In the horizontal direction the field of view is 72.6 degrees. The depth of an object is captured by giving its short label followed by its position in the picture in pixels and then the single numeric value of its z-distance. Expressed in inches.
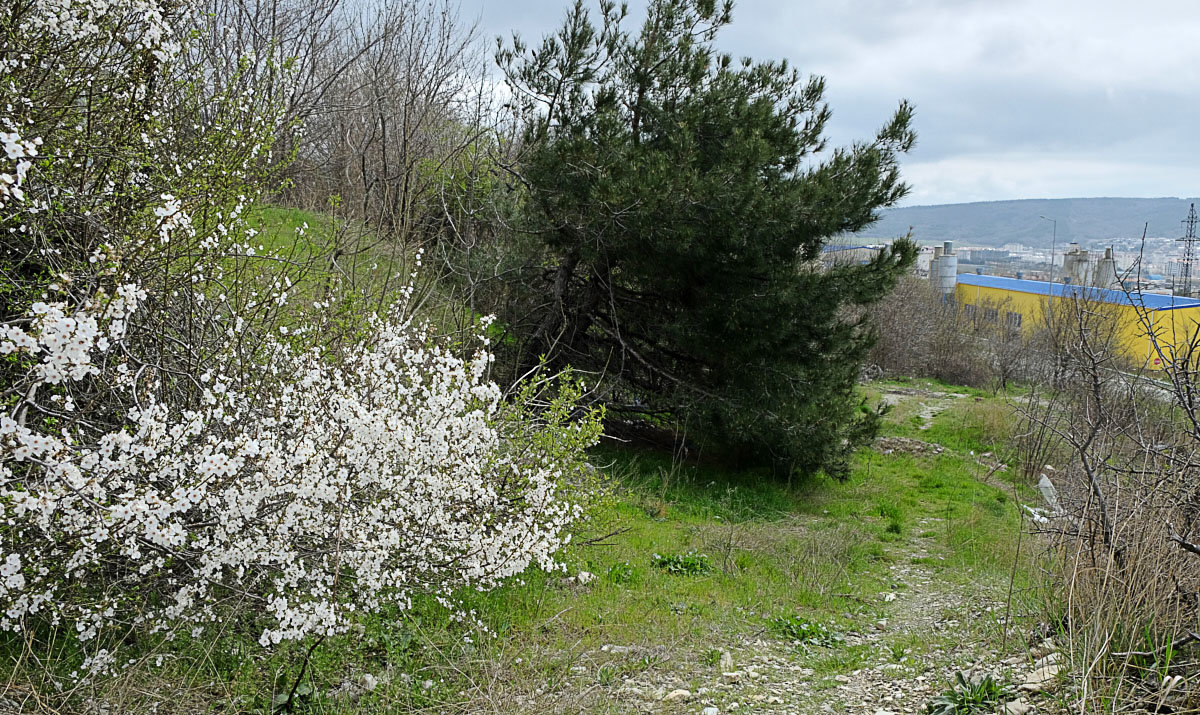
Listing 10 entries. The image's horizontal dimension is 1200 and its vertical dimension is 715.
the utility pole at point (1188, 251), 320.3
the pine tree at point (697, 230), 315.9
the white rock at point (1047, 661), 142.7
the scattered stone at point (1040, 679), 136.4
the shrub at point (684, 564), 227.6
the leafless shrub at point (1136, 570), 127.1
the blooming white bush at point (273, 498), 106.1
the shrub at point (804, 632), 187.0
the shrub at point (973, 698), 135.0
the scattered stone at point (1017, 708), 130.1
